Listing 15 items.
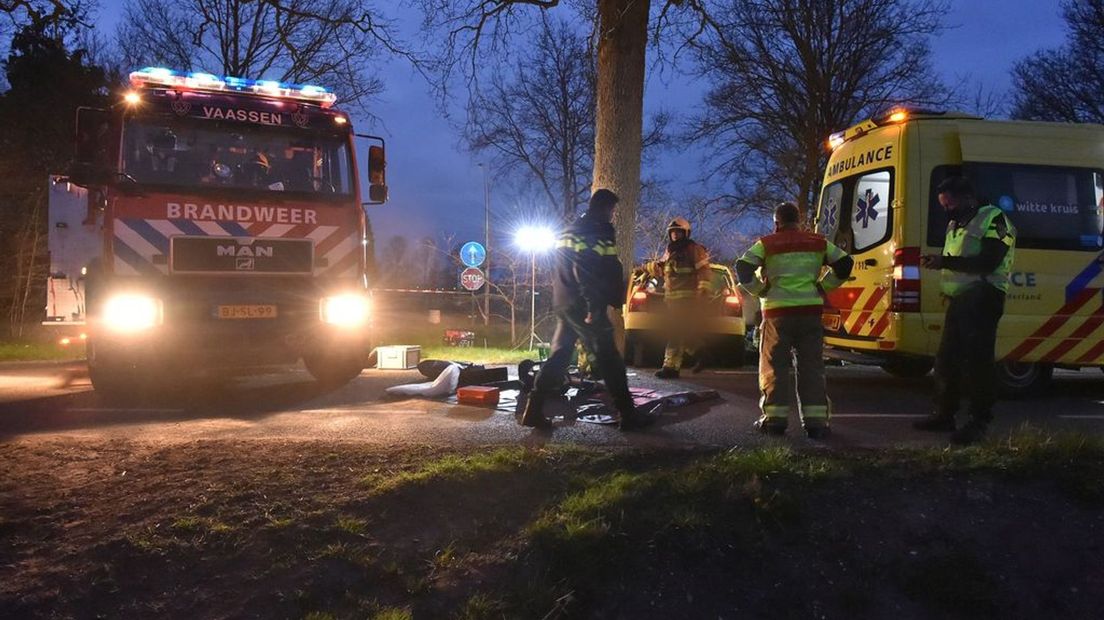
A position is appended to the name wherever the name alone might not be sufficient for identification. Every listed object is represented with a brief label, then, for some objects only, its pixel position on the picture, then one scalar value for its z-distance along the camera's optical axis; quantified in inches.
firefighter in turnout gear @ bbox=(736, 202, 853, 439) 206.5
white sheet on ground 283.3
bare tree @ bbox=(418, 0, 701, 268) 345.3
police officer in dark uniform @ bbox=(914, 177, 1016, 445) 198.4
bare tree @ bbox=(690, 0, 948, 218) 856.3
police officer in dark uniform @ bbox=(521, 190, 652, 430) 213.6
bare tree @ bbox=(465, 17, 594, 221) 1162.0
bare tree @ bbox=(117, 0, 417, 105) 730.0
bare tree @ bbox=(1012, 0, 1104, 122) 949.8
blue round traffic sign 610.9
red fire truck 267.3
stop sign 623.2
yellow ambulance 273.6
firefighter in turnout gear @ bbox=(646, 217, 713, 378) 334.3
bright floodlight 598.5
